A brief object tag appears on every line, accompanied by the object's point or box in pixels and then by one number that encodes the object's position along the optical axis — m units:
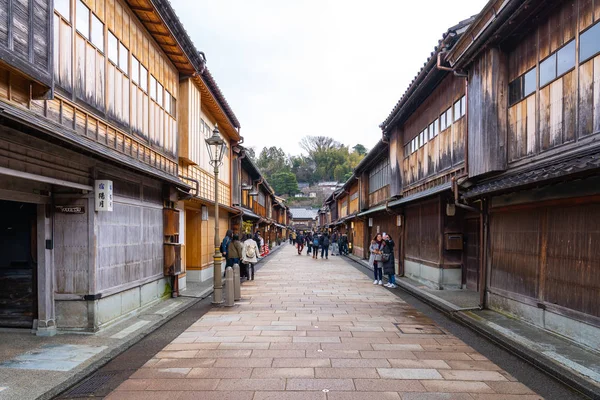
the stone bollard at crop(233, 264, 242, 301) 12.55
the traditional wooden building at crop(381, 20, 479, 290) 13.13
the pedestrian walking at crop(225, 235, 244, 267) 15.23
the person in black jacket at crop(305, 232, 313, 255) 37.54
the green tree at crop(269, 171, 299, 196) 88.94
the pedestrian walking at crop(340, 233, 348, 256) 38.19
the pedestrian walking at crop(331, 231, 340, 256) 39.62
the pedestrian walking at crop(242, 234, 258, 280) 17.48
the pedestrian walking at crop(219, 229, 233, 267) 16.19
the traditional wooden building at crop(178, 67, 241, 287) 14.23
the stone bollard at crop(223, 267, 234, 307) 11.91
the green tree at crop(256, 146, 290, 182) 89.39
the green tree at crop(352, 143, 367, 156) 93.68
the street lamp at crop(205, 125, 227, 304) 12.08
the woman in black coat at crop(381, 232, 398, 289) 15.78
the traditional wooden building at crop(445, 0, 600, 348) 7.14
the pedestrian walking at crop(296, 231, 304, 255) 38.08
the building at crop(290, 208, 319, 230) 92.12
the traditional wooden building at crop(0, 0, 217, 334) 6.38
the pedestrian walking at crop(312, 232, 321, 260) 32.61
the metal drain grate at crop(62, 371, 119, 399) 5.59
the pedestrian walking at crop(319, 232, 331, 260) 32.62
